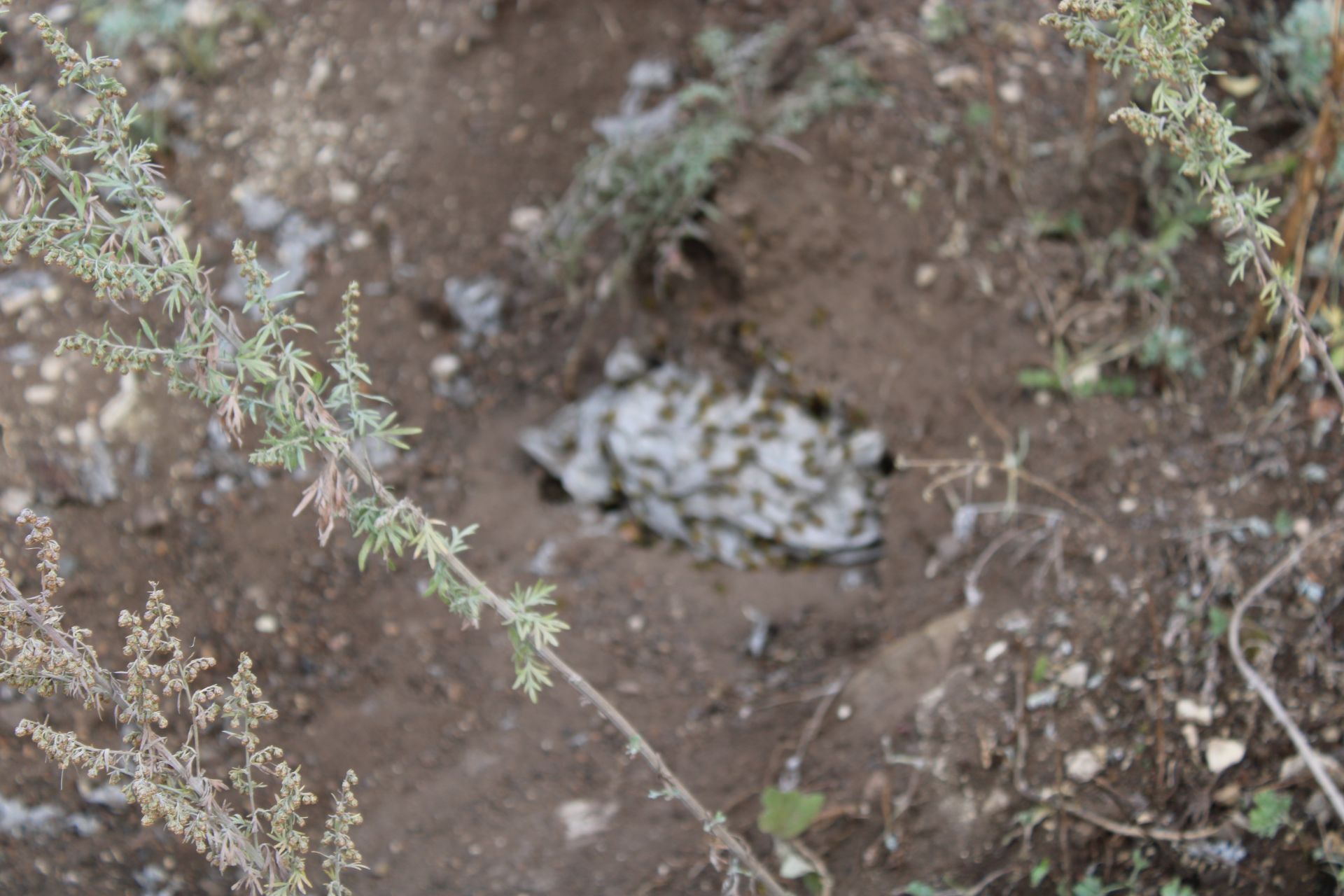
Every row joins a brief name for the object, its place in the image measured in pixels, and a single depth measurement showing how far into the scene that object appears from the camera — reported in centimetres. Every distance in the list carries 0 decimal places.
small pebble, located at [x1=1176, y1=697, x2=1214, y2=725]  225
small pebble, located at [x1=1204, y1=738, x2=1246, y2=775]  220
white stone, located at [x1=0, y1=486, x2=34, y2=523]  278
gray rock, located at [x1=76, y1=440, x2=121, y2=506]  286
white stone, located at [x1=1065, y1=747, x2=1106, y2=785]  223
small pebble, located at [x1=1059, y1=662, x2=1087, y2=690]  235
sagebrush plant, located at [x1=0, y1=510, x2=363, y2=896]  138
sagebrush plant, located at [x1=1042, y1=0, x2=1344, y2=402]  144
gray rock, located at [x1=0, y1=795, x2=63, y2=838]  228
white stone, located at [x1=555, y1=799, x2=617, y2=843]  241
